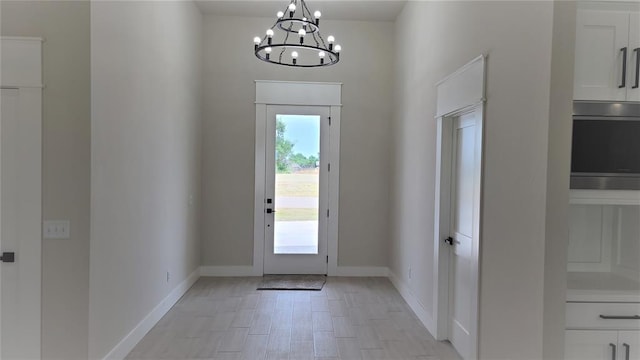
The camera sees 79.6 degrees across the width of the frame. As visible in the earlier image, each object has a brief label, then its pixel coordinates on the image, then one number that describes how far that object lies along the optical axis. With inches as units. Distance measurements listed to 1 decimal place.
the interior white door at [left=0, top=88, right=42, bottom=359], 98.3
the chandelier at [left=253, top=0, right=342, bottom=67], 211.9
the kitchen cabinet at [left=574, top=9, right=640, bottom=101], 76.3
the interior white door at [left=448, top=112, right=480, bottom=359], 121.4
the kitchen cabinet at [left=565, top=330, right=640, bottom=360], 77.8
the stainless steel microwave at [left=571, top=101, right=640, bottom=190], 76.5
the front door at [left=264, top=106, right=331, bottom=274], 221.0
